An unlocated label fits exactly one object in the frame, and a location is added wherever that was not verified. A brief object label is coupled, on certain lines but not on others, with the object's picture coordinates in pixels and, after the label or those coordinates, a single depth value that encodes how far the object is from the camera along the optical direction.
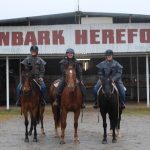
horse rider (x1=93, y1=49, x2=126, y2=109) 13.93
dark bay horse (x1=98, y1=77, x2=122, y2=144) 13.51
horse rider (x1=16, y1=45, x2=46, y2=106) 14.31
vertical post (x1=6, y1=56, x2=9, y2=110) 26.04
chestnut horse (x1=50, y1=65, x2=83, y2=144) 13.42
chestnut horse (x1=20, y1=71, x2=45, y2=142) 13.74
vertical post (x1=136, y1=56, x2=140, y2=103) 30.33
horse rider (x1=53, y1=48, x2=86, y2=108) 13.72
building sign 26.02
